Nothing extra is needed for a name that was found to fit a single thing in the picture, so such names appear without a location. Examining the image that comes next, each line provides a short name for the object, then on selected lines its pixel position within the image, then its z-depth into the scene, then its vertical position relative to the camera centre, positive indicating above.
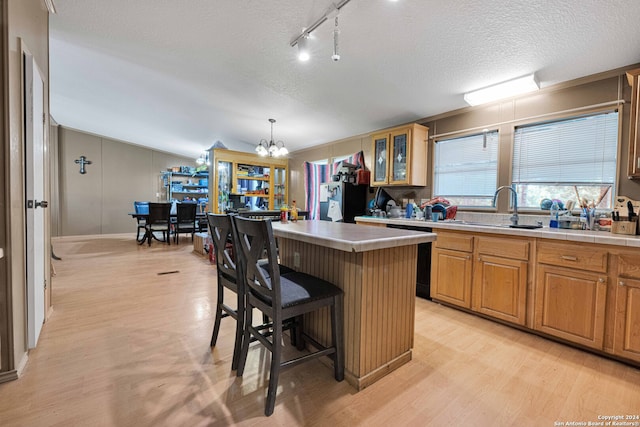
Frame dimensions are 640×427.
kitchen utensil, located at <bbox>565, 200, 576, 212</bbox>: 2.48 +0.01
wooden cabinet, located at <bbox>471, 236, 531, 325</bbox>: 2.27 -0.62
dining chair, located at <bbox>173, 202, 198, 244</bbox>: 6.44 -0.46
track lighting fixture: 1.88 +1.30
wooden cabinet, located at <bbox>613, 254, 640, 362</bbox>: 1.77 -0.65
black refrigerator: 4.25 +0.02
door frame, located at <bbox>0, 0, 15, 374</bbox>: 1.48 -0.16
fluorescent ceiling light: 2.54 +1.12
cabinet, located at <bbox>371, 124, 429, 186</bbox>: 3.60 +0.64
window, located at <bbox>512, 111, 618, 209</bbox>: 2.42 +0.43
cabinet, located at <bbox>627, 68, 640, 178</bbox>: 2.05 +0.60
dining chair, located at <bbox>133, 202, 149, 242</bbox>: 7.12 -0.25
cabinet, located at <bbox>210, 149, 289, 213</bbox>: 6.16 +0.45
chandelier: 4.58 +0.84
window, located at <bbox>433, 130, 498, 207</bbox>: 3.20 +0.43
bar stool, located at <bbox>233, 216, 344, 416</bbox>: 1.37 -0.51
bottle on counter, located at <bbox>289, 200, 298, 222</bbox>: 2.67 -0.13
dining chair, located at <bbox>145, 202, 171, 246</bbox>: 6.20 -0.42
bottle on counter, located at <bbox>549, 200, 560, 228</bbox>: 2.49 -0.08
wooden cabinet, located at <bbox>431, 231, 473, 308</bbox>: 2.62 -0.63
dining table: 6.30 -0.51
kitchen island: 1.54 -0.50
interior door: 1.73 +0.03
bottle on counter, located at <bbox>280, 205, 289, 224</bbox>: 2.52 -0.13
